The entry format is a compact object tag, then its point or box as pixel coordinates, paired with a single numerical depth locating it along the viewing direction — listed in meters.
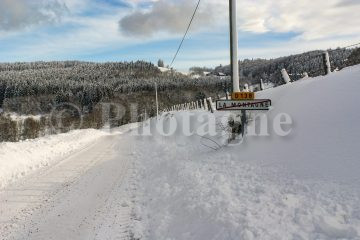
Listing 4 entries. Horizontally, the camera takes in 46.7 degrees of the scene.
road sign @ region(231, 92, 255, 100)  11.25
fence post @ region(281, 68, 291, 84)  17.85
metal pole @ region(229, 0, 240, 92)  12.19
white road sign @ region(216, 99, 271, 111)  11.09
